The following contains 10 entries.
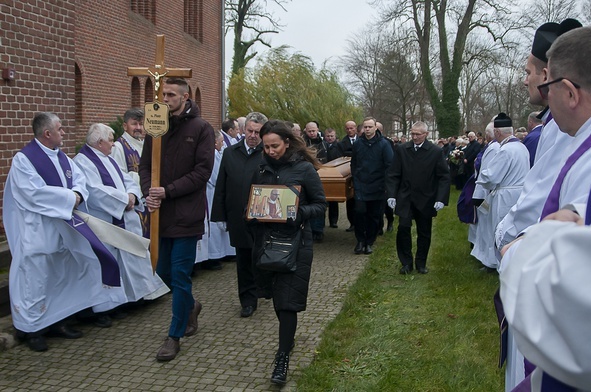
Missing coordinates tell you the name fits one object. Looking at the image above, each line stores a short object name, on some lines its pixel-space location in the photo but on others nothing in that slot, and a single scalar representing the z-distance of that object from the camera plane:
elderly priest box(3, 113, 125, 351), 5.09
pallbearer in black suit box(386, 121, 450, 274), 7.85
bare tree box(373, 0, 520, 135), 28.17
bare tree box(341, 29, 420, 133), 35.12
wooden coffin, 9.45
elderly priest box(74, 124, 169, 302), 5.79
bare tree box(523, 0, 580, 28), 26.16
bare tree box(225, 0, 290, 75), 34.88
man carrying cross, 4.86
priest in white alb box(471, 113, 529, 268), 7.49
